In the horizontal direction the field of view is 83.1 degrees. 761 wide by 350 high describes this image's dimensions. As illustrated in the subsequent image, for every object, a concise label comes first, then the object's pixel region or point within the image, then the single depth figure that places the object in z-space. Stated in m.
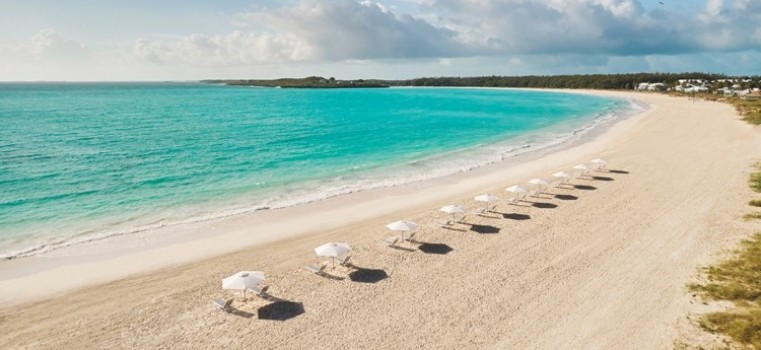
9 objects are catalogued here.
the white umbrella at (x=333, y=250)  15.59
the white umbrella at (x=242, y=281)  13.38
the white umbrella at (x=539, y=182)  24.58
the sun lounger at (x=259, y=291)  14.09
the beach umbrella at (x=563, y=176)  26.58
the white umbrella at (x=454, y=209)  19.86
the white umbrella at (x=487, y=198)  21.55
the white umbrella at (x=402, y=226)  17.83
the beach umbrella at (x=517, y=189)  23.14
